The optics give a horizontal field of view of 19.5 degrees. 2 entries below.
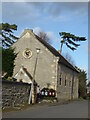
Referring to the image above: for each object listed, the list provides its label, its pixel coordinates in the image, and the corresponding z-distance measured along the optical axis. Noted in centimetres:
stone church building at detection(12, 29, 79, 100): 3769
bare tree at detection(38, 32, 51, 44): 7293
